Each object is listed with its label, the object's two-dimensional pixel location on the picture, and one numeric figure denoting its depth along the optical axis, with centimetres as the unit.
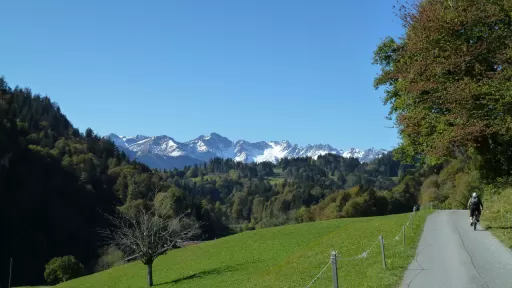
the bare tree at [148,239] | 4050
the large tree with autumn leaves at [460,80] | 2242
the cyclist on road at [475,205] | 2883
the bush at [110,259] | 10562
